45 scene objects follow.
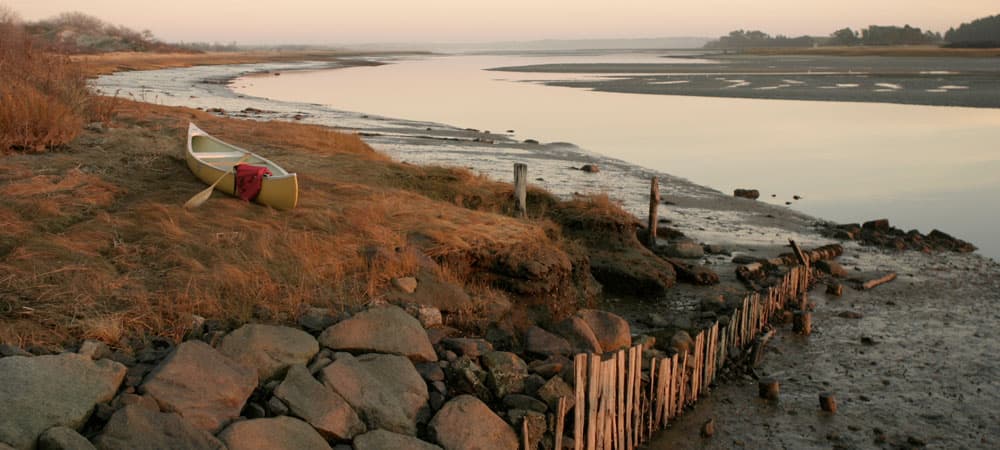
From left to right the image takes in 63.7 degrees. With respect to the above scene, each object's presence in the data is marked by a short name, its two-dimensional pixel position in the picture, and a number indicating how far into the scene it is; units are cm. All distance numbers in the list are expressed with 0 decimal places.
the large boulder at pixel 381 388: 701
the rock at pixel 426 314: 876
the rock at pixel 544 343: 874
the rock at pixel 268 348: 714
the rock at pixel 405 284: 933
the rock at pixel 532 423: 728
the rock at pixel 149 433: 580
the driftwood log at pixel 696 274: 1330
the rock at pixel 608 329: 955
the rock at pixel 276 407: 666
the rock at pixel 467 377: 762
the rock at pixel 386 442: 664
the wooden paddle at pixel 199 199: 1050
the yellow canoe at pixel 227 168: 1077
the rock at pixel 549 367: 814
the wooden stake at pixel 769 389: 928
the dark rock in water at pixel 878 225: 1698
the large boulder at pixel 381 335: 777
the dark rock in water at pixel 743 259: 1448
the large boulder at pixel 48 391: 576
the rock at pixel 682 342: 952
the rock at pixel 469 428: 693
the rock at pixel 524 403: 750
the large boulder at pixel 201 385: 633
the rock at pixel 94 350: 671
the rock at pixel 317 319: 804
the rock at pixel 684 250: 1459
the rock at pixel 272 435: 618
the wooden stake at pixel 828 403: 894
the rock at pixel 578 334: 916
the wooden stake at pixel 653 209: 1452
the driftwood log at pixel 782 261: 1359
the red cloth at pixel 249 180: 1095
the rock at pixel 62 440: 559
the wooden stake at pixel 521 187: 1361
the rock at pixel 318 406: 668
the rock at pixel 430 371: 766
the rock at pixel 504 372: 771
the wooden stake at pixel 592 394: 725
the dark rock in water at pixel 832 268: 1396
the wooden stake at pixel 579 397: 709
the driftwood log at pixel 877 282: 1337
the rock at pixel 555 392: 756
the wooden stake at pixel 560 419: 712
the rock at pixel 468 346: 817
